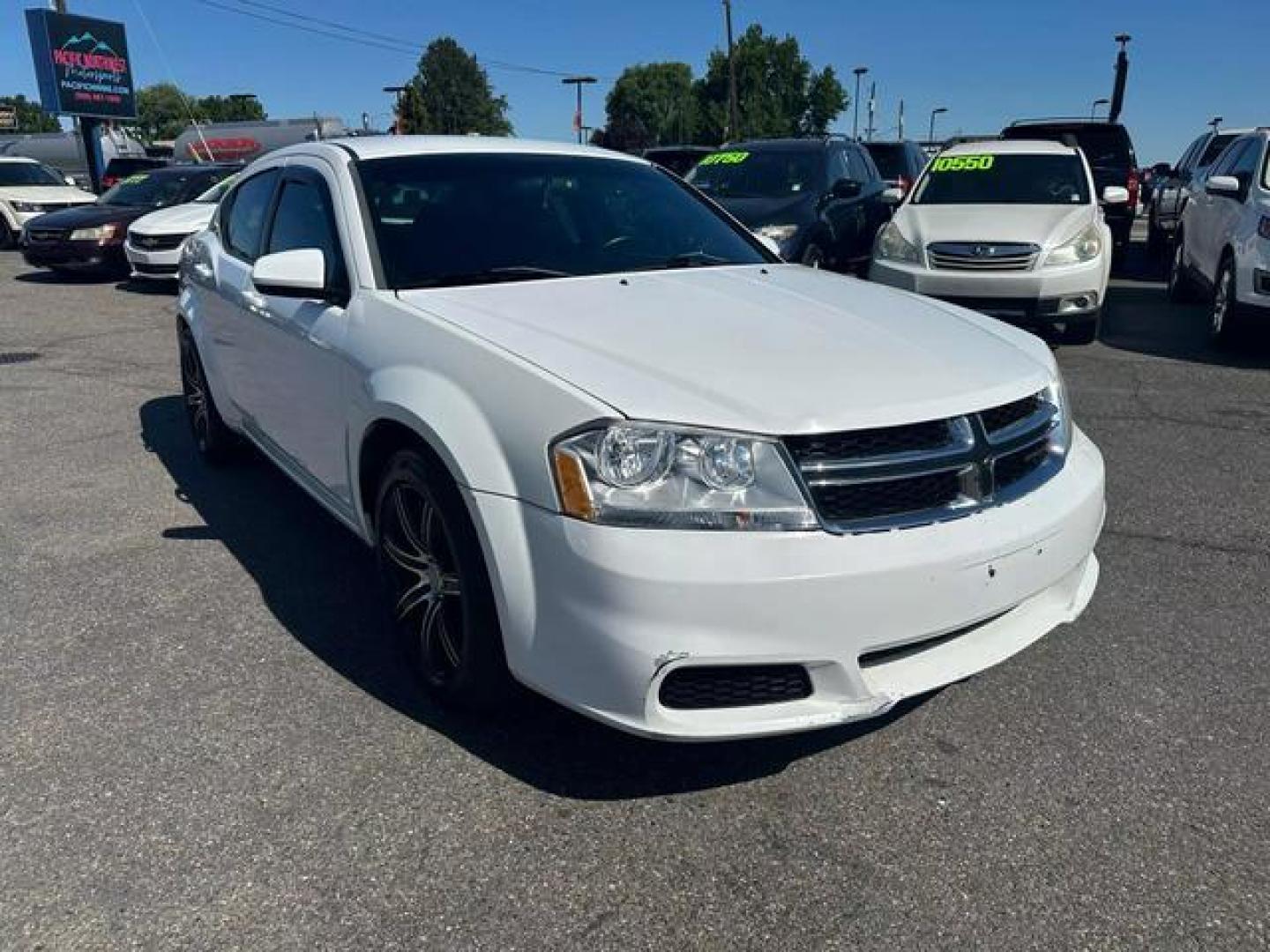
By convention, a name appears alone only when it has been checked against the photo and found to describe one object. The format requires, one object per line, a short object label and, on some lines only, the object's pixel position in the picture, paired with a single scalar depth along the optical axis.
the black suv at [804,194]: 9.18
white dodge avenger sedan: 2.21
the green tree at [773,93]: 92.38
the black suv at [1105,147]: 14.14
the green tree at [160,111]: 120.25
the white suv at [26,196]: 17.78
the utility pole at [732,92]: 48.66
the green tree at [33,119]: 115.41
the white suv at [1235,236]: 7.41
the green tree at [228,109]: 108.56
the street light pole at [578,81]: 57.09
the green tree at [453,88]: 114.56
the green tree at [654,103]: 101.50
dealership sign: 23.22
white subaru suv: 7.73
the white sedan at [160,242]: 12.16
